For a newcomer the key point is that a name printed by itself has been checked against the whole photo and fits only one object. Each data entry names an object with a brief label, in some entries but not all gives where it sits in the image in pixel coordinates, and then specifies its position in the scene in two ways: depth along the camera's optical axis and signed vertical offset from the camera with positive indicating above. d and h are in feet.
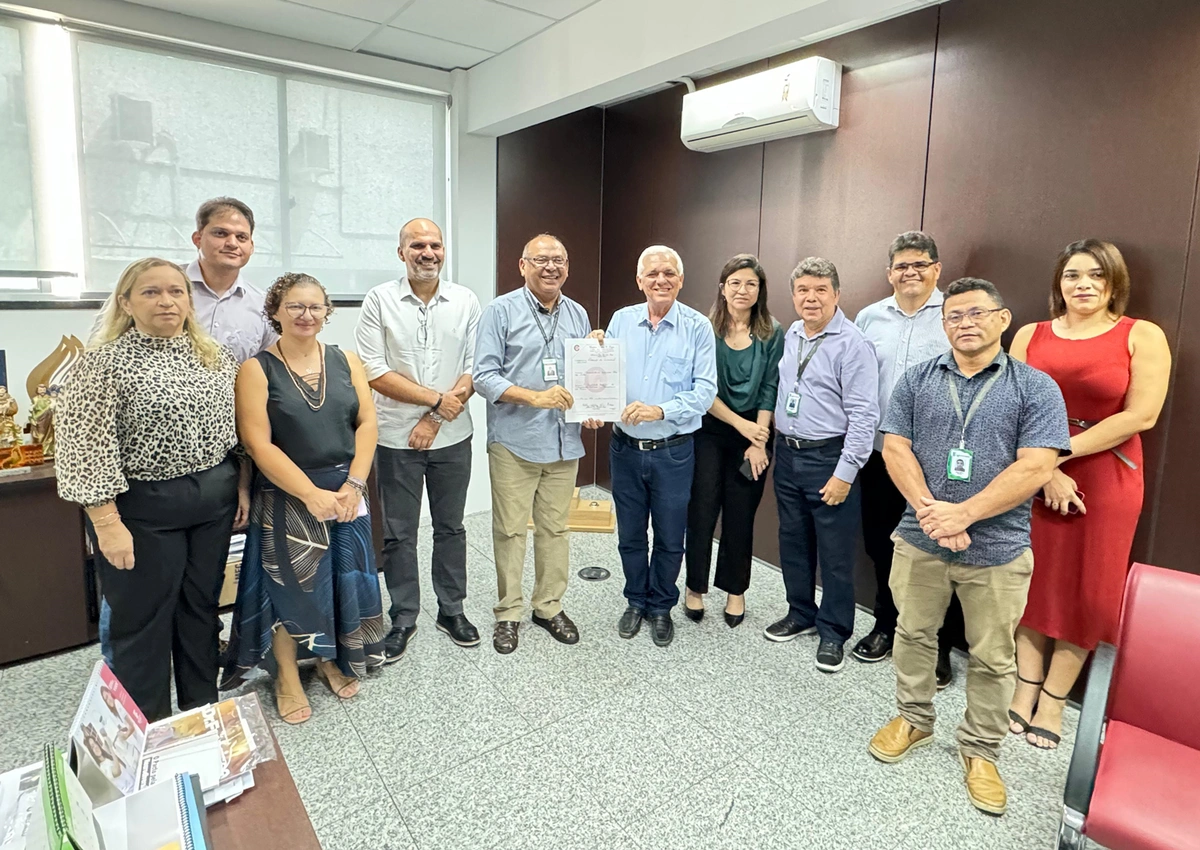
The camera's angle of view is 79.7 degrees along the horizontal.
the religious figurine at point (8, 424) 9.51 -1.48
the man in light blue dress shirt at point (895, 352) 9.28 -0.19
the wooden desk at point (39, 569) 9.14 -3.32
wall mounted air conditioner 11.10 +3.68
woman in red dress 7.64 -1.09
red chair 5.13 -3.14
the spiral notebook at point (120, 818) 2.89 -2.45
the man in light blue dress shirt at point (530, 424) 9.55 -1.31
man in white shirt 9.39 -1.04
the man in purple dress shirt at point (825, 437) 9.36 -1.35
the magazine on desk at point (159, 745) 3.70 -2.68
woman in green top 10.13 -1.21
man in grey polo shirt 6.70 -1.43
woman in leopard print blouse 6.51 -1.39
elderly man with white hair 9.70 -0.94
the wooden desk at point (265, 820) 4.02 -2.88
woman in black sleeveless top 7.74 -2.04
